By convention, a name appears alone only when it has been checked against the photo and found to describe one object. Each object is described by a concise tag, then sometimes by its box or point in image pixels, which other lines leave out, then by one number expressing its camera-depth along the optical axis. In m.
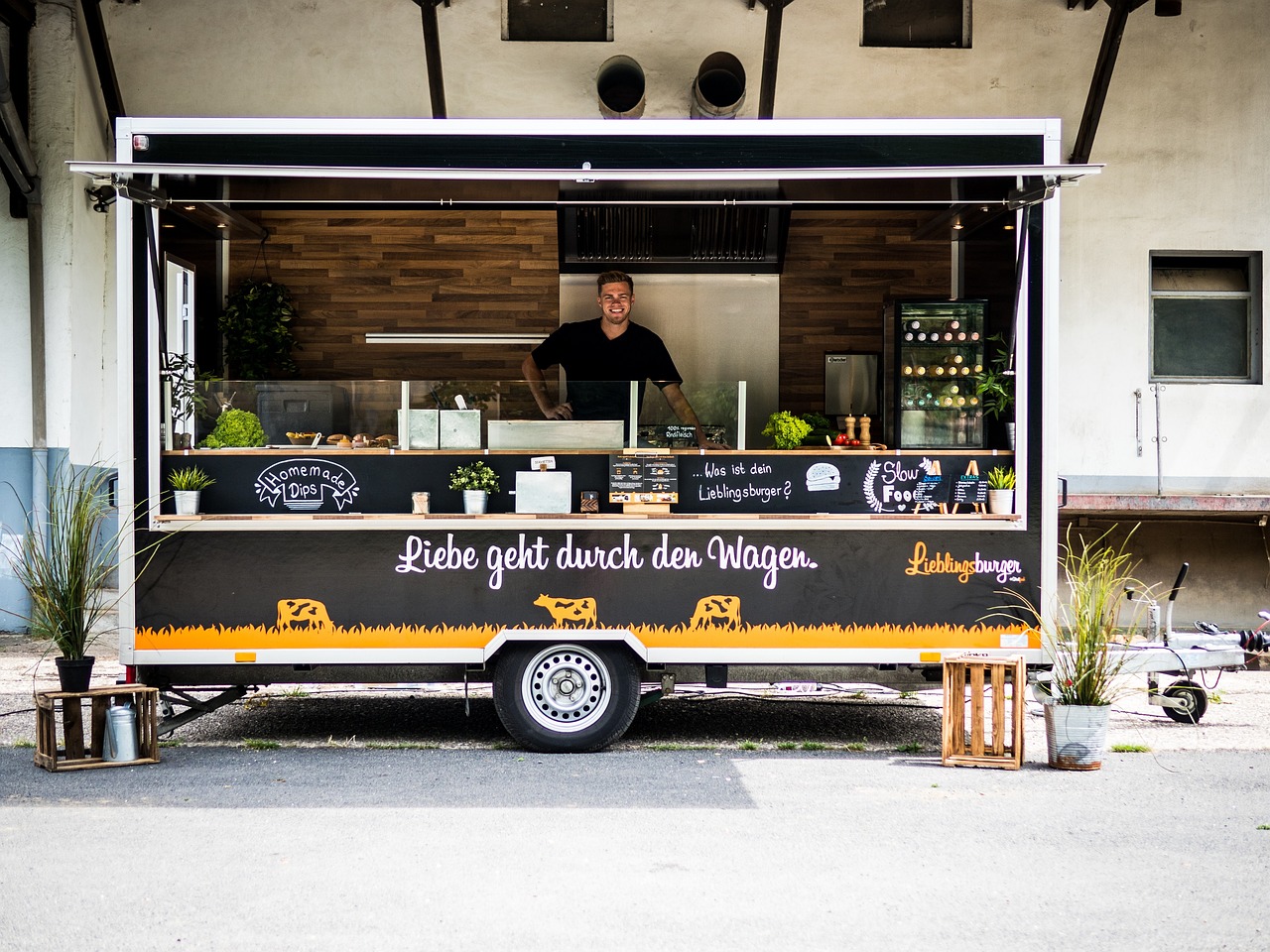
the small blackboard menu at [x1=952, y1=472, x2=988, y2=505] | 6.62
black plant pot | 6.29
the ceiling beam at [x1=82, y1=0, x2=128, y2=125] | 9.90
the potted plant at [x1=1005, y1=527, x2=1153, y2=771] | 6.27
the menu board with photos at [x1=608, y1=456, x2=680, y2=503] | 6.56
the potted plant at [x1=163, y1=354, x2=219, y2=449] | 6.59
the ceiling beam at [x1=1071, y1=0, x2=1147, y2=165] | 9.62
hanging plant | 9.59
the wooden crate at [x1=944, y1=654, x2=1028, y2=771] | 6.27
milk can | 6.23
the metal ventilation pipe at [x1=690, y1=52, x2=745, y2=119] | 10.12
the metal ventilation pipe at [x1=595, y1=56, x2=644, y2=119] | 10.14
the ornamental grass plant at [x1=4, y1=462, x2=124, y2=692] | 6.30
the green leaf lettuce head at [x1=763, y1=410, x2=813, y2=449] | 6.83
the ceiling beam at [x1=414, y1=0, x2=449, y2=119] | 9.65
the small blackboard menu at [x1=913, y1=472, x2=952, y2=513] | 6.64
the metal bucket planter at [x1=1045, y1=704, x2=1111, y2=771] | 6.26
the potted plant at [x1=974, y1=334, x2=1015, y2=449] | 6.68
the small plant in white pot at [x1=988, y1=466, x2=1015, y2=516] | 6.55
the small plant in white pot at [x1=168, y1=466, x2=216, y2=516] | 6.43
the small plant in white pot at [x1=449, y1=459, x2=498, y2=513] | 6.55
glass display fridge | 6.95
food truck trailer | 6.39
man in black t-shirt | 7.92
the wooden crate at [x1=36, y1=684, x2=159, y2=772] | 6.18
